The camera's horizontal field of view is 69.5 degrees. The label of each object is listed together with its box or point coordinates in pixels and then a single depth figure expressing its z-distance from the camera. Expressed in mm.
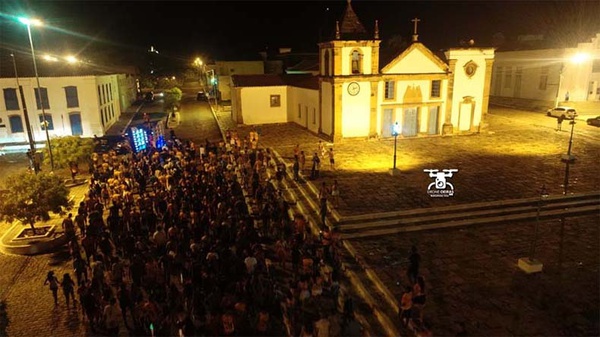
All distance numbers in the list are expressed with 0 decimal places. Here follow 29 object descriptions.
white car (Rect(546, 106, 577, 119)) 36688
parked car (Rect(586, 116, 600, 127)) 34494
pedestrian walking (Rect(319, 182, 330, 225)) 15798
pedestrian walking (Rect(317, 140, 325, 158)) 24091
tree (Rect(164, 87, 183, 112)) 51931
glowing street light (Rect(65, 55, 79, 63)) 36319
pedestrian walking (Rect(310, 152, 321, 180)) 20828
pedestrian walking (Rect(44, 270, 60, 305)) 11654
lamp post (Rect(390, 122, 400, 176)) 21031
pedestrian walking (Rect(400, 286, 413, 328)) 9984
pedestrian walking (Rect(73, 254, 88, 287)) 12323
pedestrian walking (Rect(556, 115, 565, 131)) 32219
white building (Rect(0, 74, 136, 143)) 34000
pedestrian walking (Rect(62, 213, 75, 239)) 14711
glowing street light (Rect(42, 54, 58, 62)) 35297
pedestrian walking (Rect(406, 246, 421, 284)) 11852
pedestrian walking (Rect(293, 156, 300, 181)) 21016
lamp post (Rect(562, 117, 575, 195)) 15398
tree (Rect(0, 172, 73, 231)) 16141
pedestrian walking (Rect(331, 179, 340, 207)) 17356
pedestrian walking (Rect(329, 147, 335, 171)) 21647
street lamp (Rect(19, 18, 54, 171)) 19156
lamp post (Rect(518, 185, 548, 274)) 12484
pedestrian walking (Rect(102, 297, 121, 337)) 10078
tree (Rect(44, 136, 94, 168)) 24328
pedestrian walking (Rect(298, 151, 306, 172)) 22234
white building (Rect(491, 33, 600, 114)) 46688
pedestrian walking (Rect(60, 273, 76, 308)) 11641
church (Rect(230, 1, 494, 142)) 29234
